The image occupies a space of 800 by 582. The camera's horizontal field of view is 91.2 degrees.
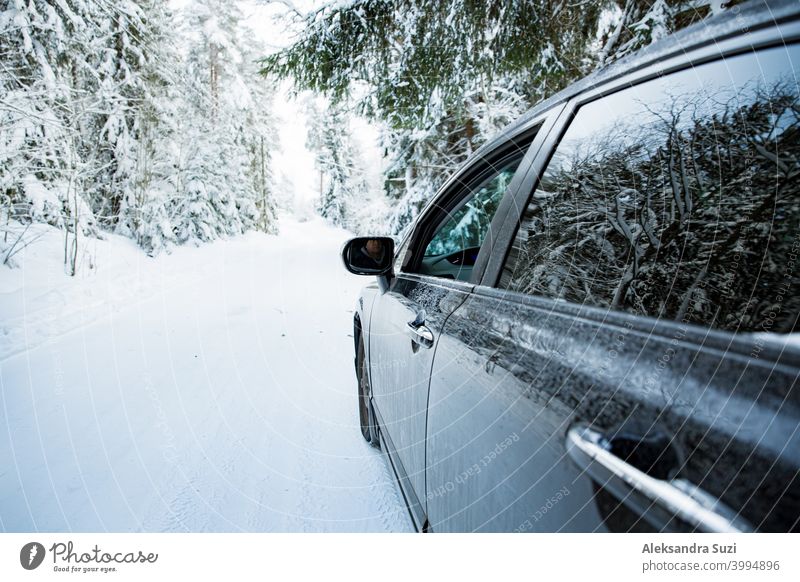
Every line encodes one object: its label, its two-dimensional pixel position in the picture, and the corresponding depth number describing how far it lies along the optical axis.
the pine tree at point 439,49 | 4.57
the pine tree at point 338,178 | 37.28
